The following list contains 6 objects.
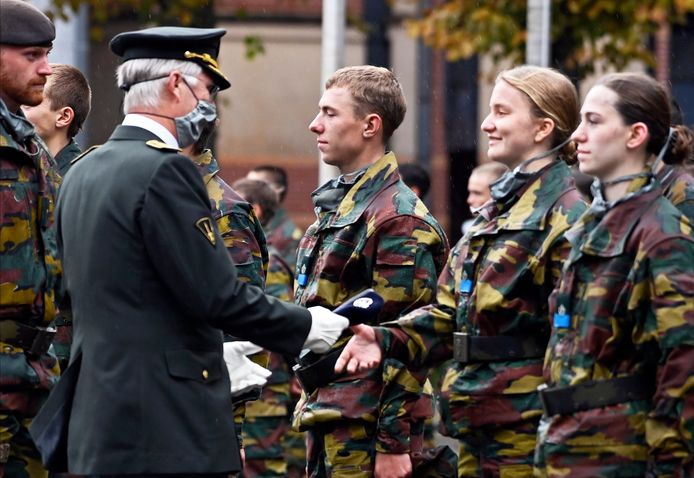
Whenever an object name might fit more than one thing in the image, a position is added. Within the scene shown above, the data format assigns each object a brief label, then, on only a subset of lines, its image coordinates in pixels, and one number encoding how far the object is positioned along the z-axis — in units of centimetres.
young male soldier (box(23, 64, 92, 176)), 1528
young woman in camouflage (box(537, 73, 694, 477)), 988
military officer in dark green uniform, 1014
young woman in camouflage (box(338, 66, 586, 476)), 1179
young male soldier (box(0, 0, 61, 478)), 1177
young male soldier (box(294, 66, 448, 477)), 1291
